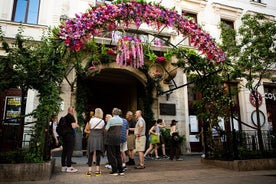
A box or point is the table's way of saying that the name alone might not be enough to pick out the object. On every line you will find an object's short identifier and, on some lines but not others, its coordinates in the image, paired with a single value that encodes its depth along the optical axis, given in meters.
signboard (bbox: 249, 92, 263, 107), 13.30
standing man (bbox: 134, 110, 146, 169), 6.52
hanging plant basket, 11.16
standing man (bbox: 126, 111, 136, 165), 6.92
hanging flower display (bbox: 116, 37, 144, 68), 7.70
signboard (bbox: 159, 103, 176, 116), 11.41
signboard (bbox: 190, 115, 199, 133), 12.10
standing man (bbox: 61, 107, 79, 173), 5.91
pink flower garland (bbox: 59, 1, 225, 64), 6.00
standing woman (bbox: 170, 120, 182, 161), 8.50
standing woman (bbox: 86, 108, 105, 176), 5.53
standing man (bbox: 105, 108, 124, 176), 5.51
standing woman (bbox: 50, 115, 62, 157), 6.70
